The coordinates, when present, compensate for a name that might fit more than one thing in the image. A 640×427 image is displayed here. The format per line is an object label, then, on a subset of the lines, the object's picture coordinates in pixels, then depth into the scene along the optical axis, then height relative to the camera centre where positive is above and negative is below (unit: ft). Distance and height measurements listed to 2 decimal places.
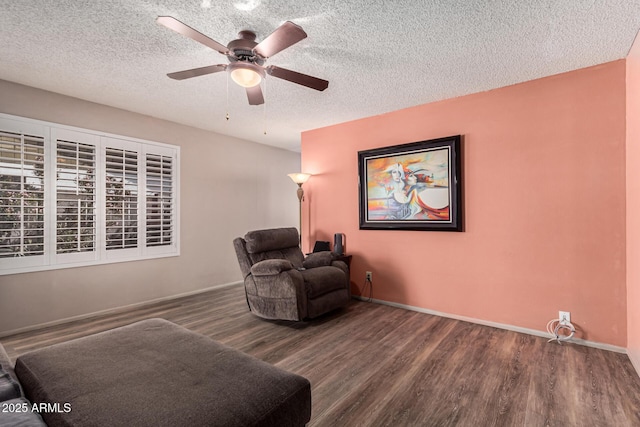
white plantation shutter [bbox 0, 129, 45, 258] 9.74 +0.87
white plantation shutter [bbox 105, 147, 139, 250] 12.14 +0.88
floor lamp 14.83 +1.96
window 9.96 +0.86
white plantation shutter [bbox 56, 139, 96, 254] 10.91 +0.86
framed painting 11.12 +1.24
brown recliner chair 10.50 -2.21
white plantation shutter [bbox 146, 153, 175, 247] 13.39 +0.89
